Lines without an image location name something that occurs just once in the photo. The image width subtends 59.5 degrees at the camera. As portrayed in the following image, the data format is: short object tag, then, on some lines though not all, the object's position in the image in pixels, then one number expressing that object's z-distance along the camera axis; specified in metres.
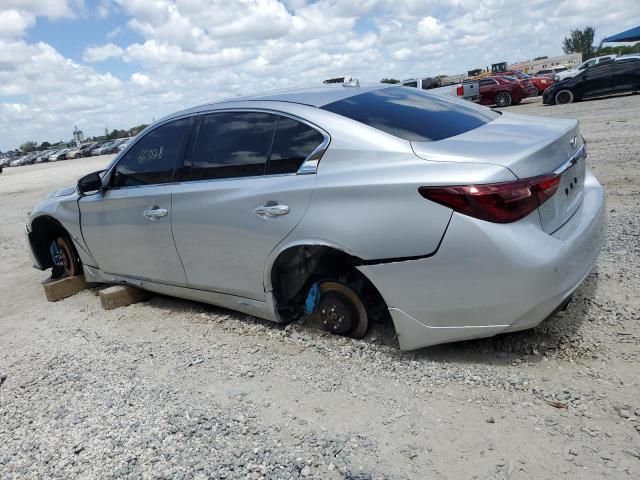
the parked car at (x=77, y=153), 62.09
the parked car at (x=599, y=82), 20.59
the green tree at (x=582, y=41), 102.12
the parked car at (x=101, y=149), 59.74
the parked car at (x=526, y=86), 26.62
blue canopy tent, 39.48
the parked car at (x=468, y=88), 24.58
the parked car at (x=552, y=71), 44.08
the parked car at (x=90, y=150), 61.03
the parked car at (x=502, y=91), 26.52
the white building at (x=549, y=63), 72.22
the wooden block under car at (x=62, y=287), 5.38
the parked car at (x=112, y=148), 57.26
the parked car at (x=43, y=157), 67.69
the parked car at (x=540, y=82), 29.48
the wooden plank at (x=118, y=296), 4.85
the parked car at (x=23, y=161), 67.81
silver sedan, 2.76
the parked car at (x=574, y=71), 34.61
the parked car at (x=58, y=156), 65.38
